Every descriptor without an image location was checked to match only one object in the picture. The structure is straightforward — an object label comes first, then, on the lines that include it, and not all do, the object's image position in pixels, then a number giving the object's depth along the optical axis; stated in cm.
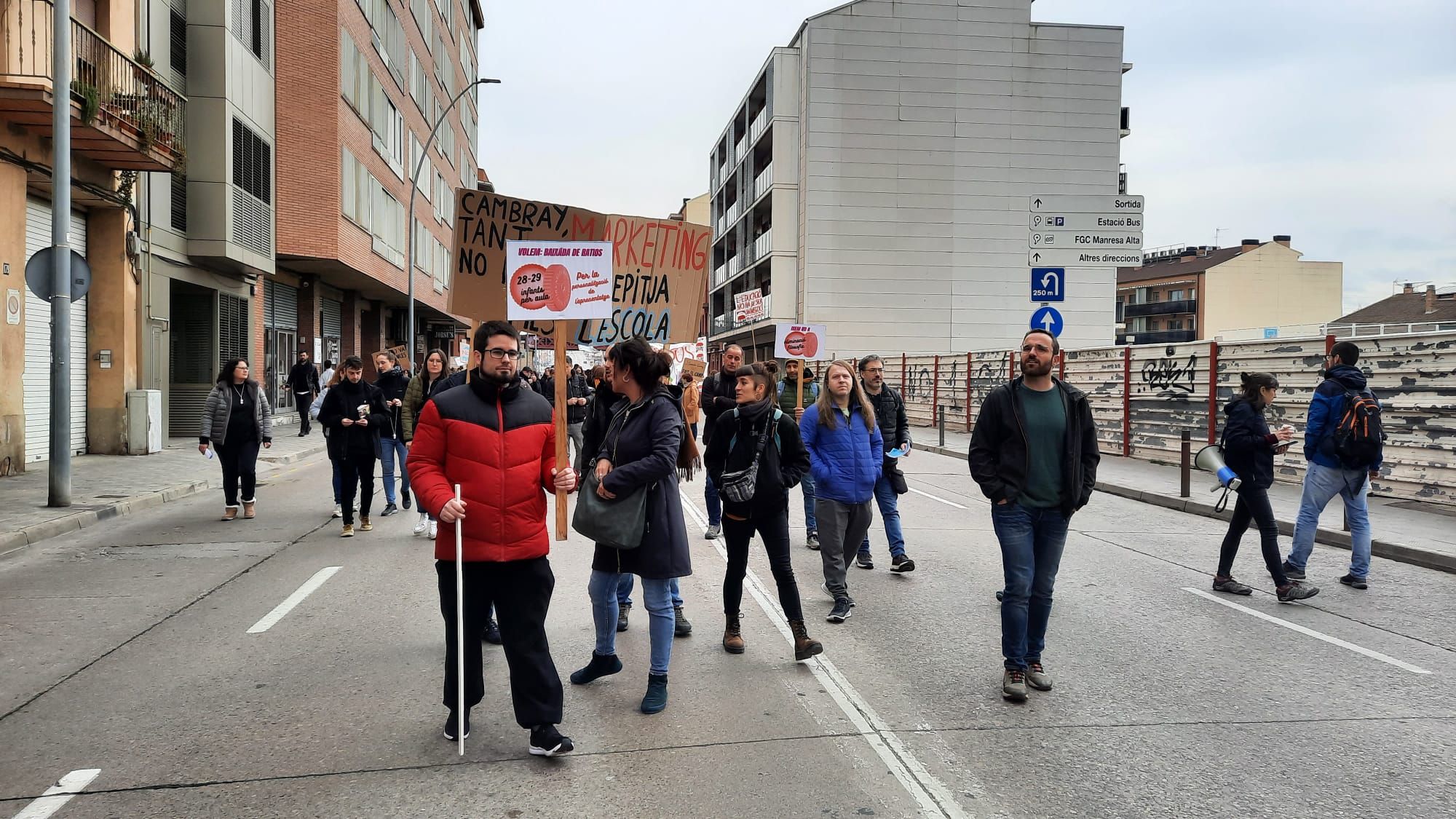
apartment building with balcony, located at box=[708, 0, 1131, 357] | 4075
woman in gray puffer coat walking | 1041
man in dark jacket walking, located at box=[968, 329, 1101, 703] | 491
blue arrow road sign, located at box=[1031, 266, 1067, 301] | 1342
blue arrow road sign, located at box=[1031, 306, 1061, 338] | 1287
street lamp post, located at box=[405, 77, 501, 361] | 2600
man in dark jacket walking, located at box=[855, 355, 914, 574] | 813
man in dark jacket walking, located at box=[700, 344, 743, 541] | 961
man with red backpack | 727
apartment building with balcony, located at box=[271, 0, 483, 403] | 2375
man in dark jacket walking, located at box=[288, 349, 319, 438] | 2317
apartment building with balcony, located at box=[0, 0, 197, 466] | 1325
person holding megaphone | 707
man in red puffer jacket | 400
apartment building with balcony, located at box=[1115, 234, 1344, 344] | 7181
